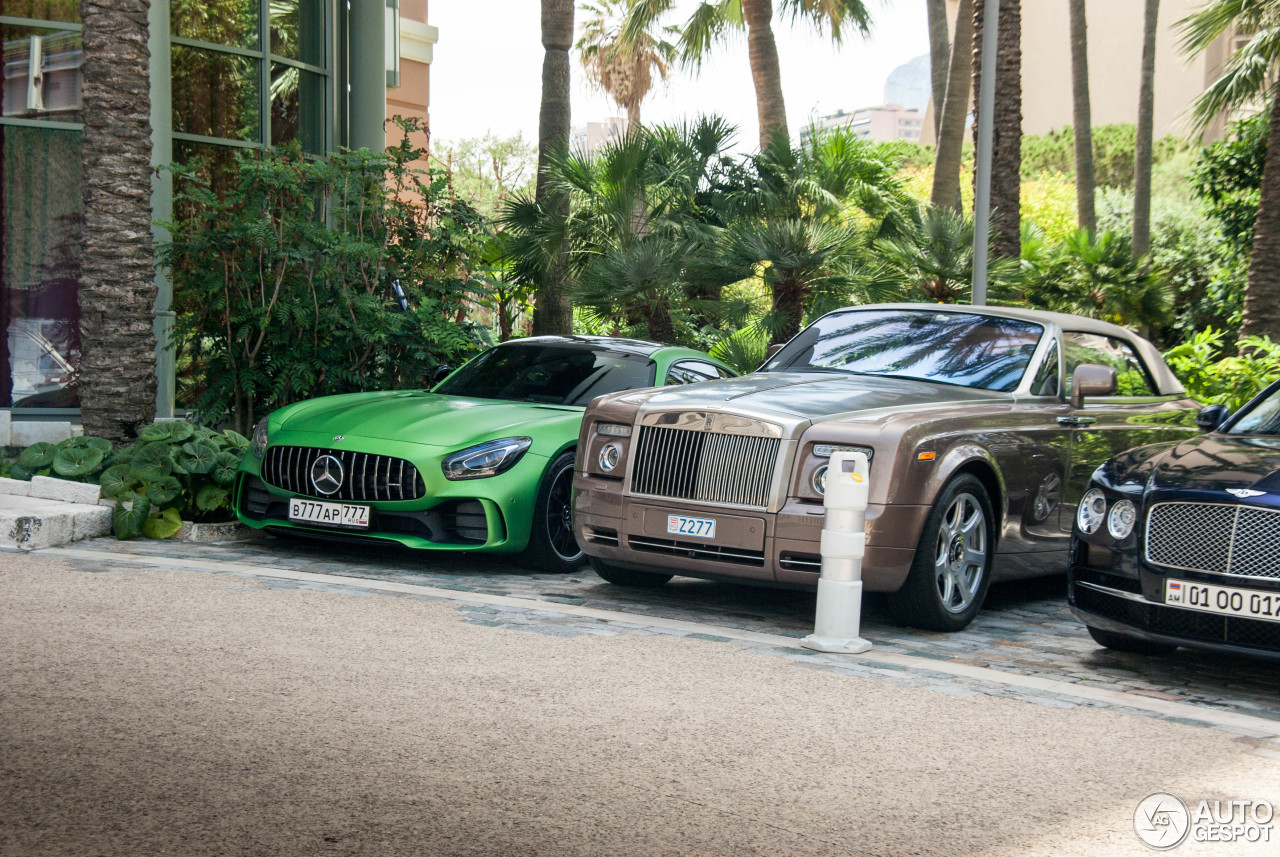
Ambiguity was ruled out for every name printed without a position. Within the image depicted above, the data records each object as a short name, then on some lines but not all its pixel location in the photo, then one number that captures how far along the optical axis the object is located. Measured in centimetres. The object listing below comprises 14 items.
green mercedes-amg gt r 752
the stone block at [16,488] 865
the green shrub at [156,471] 846
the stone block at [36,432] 1211
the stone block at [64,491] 849
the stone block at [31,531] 770
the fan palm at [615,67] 4850
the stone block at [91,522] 812
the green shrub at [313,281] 993
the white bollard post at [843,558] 578
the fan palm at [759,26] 2066
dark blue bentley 525
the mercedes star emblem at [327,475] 772
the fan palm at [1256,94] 1442
